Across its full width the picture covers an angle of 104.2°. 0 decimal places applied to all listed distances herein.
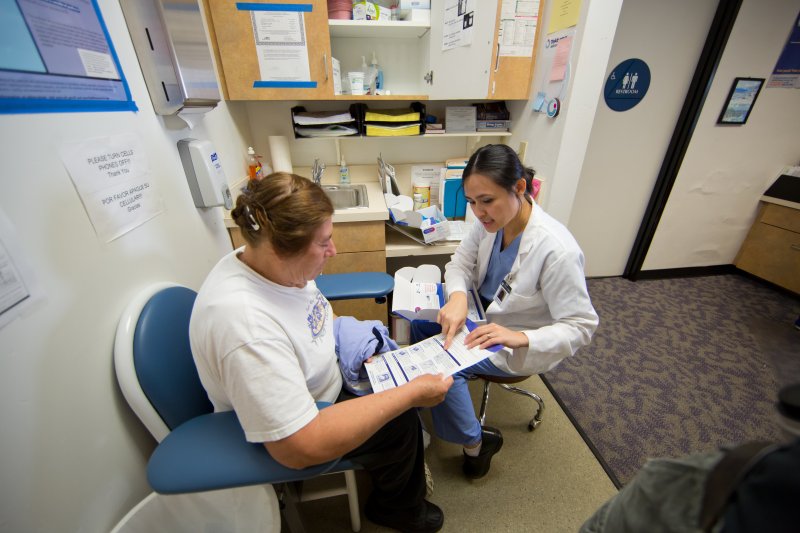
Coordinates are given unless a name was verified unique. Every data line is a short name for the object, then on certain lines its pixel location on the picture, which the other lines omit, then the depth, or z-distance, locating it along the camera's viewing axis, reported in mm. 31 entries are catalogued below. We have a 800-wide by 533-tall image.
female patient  628
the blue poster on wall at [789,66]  2147
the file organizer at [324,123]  1800
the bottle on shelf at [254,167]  1833
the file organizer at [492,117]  1983
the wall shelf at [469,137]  1959
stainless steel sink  2038
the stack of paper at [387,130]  1840
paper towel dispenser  925
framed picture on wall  2178
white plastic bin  753
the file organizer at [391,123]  1836
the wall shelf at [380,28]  1587
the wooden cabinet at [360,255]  1707
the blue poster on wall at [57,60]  566
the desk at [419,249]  1788
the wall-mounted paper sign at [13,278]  533
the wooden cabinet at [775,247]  2420
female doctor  991
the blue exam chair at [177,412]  628
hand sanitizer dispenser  1122
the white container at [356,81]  1729
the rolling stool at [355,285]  1175
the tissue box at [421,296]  1267
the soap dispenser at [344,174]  2033
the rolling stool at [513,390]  1214
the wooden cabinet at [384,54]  1464
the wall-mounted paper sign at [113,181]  709
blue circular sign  2068
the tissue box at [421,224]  1721
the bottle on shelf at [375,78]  1868
